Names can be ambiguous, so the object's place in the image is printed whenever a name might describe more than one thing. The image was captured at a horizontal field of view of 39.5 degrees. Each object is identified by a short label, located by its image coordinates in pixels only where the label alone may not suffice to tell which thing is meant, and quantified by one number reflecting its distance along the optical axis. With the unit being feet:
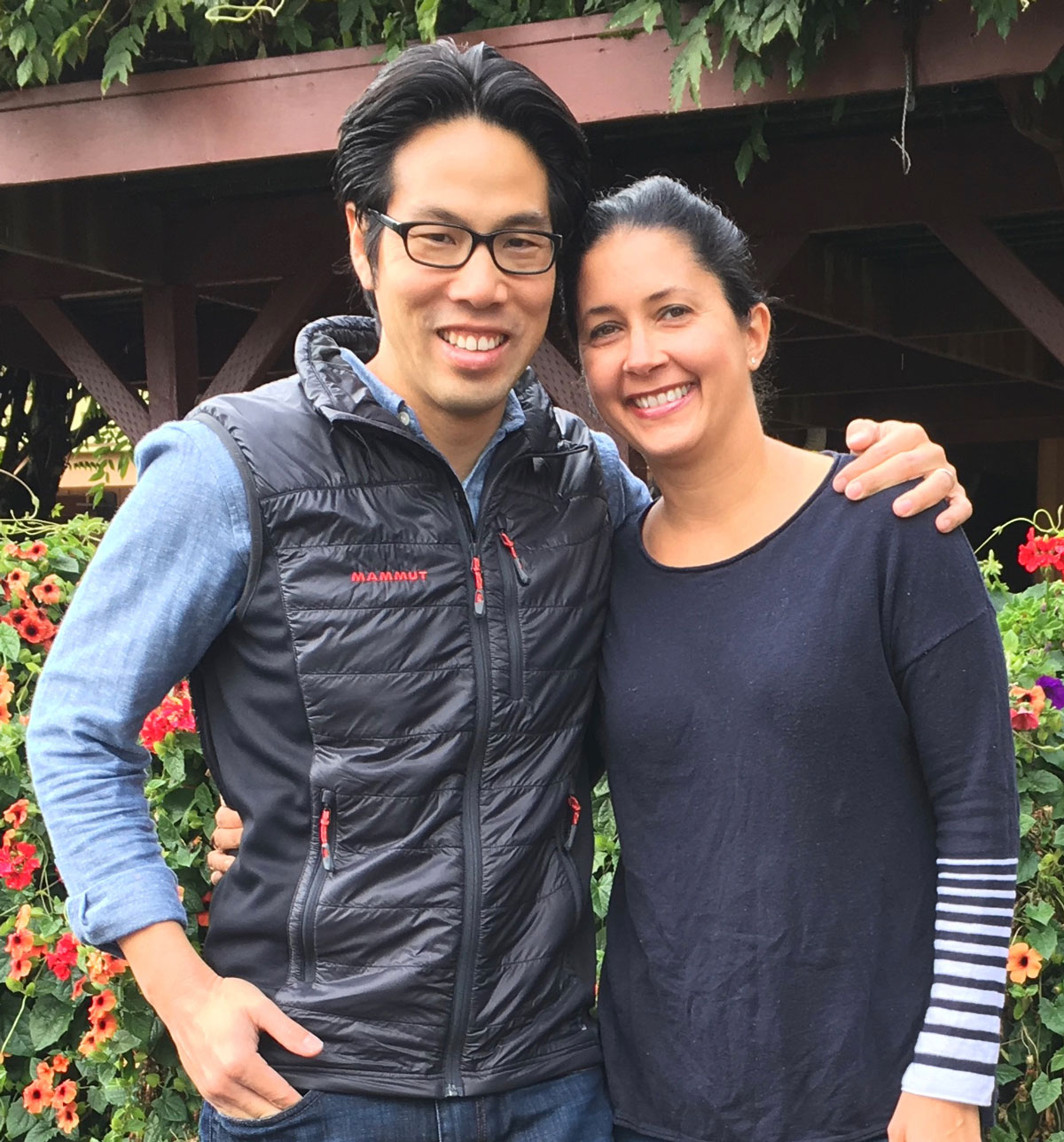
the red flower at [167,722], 8.21
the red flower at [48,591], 9.90
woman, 5.19
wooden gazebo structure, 13.50
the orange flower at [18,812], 8.78
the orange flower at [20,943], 8.50
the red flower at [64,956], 8.39
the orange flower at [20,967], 8.54
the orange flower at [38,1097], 8.88
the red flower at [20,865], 8.81
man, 5.34
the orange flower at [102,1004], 8.18
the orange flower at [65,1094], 8.82
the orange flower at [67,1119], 8.79
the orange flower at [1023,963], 7.19
